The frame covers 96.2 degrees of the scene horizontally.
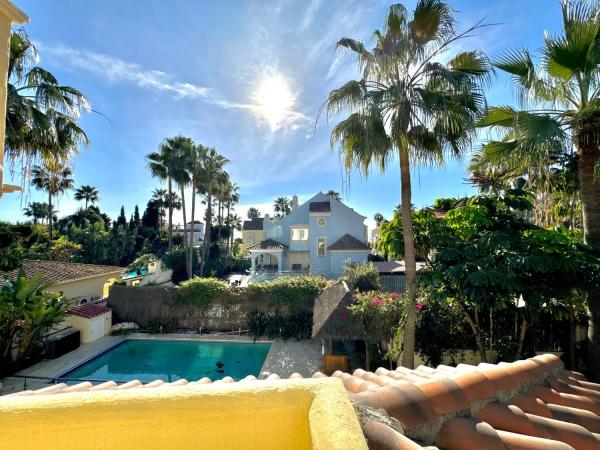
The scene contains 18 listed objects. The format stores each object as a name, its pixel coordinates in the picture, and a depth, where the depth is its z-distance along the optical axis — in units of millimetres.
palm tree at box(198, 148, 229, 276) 31453
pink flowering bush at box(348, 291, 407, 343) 10664
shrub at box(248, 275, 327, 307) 16578
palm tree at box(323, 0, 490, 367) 6984
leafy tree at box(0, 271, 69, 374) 11461
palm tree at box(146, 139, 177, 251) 28703
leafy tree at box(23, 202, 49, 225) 48625
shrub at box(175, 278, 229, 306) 17078
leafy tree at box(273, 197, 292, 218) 70438
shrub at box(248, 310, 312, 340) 16031
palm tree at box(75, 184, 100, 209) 49875
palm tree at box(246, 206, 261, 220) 83438
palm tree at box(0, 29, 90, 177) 8219
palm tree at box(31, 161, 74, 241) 9219
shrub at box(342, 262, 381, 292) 15969
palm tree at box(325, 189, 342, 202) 63791
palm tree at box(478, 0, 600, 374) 5422
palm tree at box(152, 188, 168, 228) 49281
